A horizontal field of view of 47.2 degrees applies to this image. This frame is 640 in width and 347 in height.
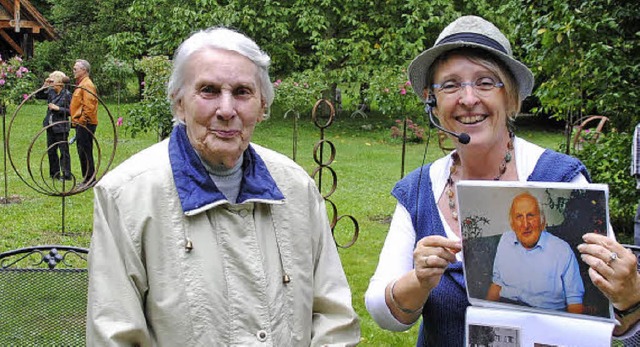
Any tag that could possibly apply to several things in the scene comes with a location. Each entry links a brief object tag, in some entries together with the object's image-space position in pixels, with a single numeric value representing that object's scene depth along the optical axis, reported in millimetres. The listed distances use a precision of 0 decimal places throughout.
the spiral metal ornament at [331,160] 5463
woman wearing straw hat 1953
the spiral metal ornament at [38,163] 10180
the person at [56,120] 9516
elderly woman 1868
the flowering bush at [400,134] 14859
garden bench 2826
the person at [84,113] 10141
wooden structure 20859
